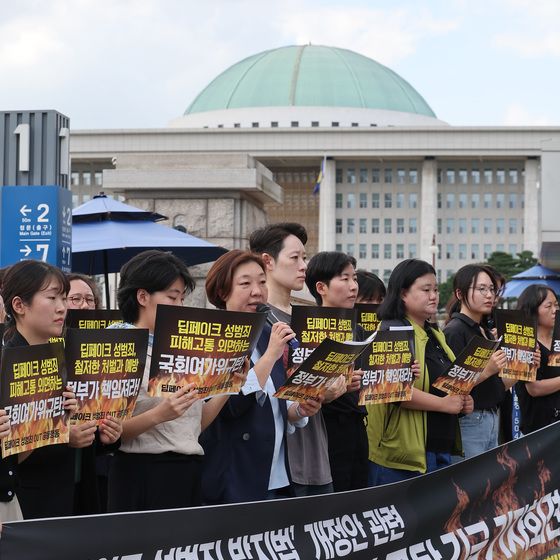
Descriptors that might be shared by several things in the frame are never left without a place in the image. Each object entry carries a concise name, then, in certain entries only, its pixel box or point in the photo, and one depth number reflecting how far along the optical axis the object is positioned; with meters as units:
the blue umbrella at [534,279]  15.95
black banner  3.50
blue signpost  8.74
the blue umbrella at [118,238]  9.08
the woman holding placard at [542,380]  6.65
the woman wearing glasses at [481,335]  5.91
